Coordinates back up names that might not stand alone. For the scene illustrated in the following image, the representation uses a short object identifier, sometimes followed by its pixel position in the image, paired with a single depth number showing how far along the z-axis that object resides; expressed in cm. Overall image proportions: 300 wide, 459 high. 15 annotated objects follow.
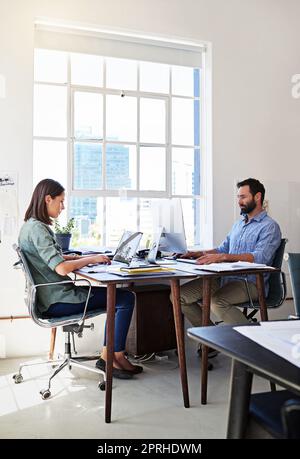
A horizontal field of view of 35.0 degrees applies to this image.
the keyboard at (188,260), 351
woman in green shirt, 300
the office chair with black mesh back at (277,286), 365
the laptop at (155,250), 347
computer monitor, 349
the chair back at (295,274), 268
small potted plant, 394
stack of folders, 284
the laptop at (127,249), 324
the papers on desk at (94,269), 301
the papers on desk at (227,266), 298
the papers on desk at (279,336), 112
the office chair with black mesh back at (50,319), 298
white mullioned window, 423
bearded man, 347
